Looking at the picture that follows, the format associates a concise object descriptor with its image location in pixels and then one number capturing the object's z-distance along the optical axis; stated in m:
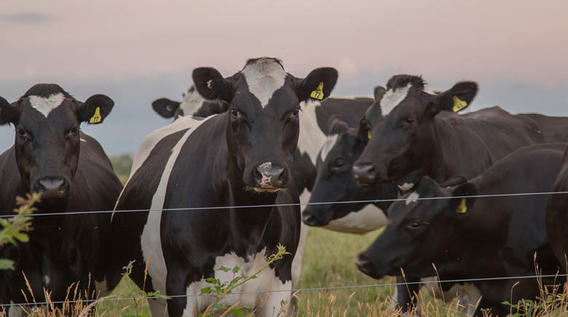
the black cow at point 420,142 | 12.67
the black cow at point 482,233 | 11.65
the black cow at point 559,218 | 10.47
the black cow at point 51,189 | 9.79
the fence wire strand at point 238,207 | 9.78
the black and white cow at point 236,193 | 9.48
